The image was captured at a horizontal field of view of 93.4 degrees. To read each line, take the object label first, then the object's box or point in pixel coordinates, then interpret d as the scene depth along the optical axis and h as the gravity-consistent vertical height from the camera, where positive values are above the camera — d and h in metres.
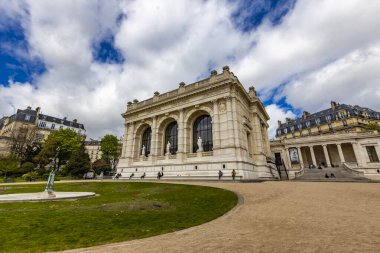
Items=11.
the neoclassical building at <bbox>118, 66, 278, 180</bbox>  23.81 +6.71
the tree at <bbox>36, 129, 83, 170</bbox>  43.03 +7.83
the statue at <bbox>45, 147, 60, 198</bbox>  11.40 -0.51
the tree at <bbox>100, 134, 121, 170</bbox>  54.59 +8.88
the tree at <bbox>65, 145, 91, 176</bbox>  40.88 +2.82
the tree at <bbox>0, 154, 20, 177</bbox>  37.16 +2.76
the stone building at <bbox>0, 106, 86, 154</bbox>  51.53 +18.94
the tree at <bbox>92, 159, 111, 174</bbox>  48.19 +2.94
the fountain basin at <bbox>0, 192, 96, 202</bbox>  9.71 -1.08
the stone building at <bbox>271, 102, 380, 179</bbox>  34.75 +6.56
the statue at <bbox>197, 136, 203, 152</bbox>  25.67 +4.28
